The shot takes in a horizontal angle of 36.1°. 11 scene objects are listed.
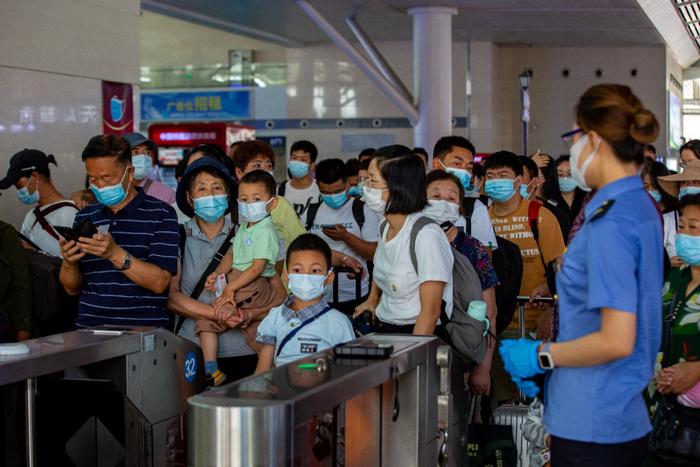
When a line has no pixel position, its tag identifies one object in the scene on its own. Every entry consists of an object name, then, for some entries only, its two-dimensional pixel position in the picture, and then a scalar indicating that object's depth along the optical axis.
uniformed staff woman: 2.92
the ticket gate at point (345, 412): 2.77
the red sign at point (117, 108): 9.72
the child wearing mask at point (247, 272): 5.30
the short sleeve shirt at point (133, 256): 4.86
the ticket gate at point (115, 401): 4.29
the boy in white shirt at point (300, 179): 8.81
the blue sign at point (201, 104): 24.17
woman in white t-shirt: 4.36
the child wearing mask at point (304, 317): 4.59
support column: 18.06
